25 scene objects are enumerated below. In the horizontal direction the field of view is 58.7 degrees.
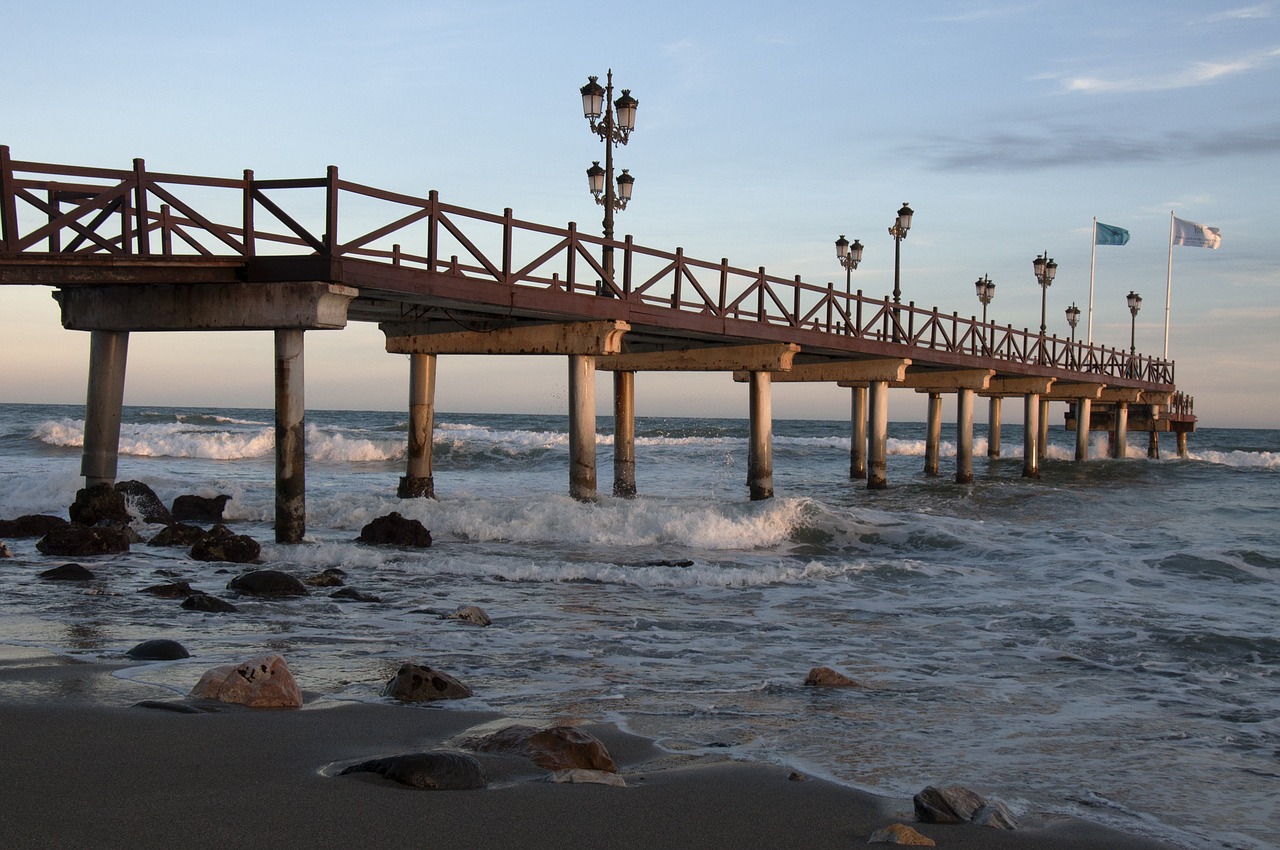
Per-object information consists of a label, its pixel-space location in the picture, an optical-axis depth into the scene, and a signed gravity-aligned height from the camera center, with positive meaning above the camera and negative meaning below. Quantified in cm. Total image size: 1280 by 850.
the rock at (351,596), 1103 -191
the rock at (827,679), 789 -185
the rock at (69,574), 1155 -186
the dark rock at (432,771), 483 -159
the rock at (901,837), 451 -168
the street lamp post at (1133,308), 5588 +561
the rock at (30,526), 1586 -190
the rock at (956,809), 483 -168
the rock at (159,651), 755 -172
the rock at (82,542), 1402 -187
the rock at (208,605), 977 -181
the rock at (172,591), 1056 -184
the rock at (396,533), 1653 -193
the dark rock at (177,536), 1545 -194
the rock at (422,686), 679 -172
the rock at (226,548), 1391 -187
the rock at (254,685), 626 -160
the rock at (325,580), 1191 -192
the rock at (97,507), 1653 -167
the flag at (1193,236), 5438 +900
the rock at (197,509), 2059 -206
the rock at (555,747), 537 -166
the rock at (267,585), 1098 -182
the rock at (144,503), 1841 -178
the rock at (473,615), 1005 -189
